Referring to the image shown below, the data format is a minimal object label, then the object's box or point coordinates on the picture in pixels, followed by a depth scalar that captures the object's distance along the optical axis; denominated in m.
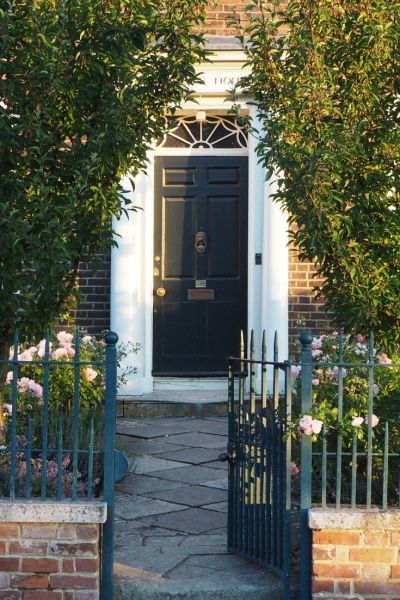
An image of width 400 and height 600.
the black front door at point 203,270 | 10.68
